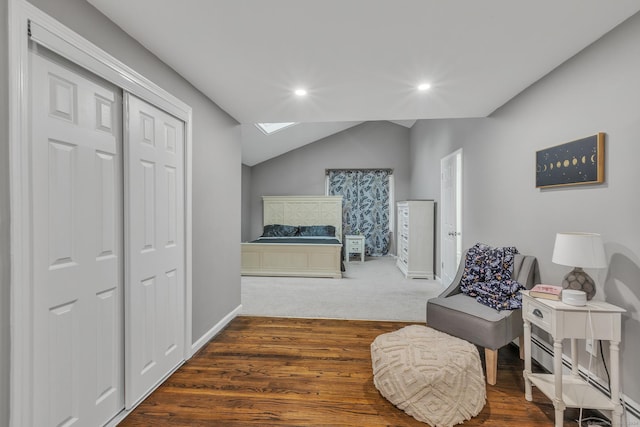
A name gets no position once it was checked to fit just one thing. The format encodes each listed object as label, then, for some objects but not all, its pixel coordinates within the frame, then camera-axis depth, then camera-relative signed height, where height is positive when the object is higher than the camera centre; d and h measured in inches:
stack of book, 72.3 -19.8
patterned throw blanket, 93.7 -23.0
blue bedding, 224.5 -22.3
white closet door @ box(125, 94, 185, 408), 71.4 -9.0
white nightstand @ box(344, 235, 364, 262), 280.4 -32.0
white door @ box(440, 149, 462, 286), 167.2 -1.5
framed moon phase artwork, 72.5 +13.0
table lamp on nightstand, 65.6 -9.9
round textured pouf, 68.2 -39.0
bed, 215.8 -33.2
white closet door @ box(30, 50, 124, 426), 50.9 -6.5
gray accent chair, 84.4 -31.9
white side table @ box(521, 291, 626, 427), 62.7 -26.6
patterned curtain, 305.0 +10.6
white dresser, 209.8 -19.1
